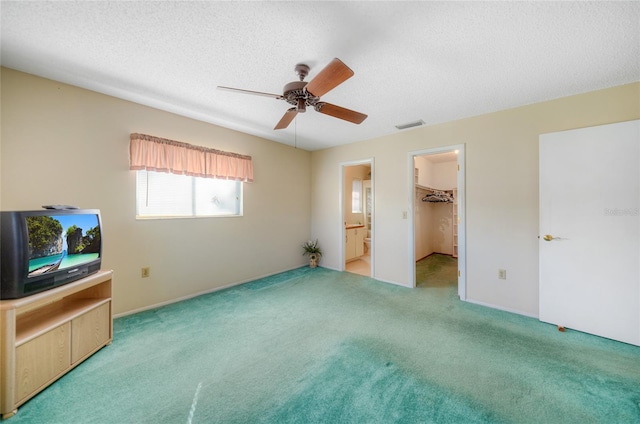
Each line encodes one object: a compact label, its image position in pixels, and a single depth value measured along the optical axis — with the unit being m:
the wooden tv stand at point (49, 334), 1.43
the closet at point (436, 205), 5.70
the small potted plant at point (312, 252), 5.00
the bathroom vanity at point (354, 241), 5.34
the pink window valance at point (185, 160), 2.79
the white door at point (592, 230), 2.22
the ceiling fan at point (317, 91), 1.64
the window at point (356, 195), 6.45
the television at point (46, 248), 1.55
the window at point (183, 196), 2.97
